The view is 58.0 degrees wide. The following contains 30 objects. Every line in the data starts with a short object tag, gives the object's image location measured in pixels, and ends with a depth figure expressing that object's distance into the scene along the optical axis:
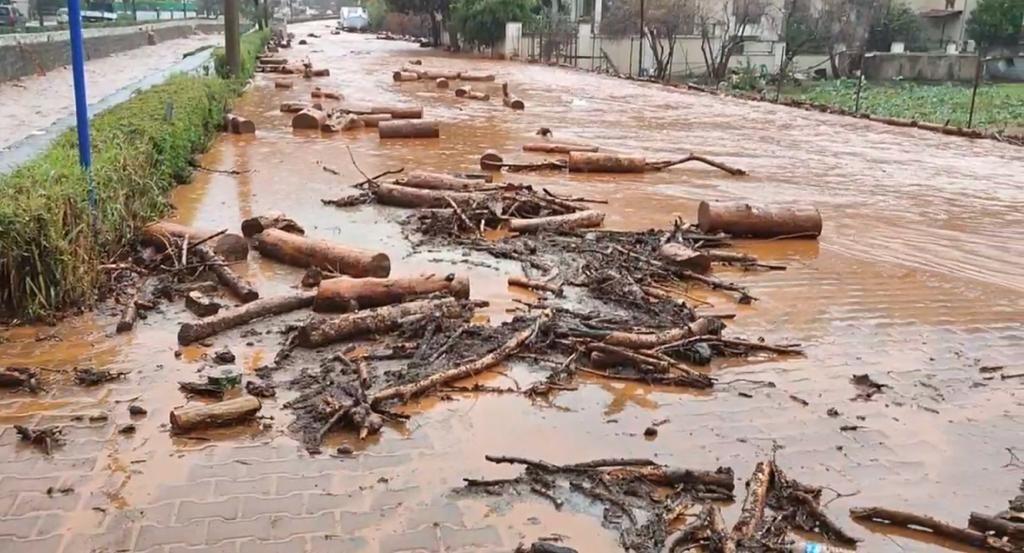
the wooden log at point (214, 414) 4.89
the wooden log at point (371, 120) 17.72
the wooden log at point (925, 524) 4.12
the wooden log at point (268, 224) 8.74
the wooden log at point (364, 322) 6.05
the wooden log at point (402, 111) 18.61
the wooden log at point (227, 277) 6.95
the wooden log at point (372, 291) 6.68
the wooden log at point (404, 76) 30.22
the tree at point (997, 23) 42.84
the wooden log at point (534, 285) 7.36
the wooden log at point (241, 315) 6.12
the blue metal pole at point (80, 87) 7.48
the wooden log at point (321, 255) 7.36
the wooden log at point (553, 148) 14.80
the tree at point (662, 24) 38.88
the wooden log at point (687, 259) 7.96
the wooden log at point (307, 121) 17.19
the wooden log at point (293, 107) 19.47
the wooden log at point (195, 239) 7.97
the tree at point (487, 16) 45.44
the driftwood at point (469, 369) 5.32
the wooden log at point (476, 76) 31.30
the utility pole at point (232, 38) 23.11
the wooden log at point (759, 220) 9.44
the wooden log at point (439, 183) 10.71
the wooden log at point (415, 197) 10.06
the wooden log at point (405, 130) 16.12
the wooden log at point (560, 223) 9.27
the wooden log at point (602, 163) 13.34
